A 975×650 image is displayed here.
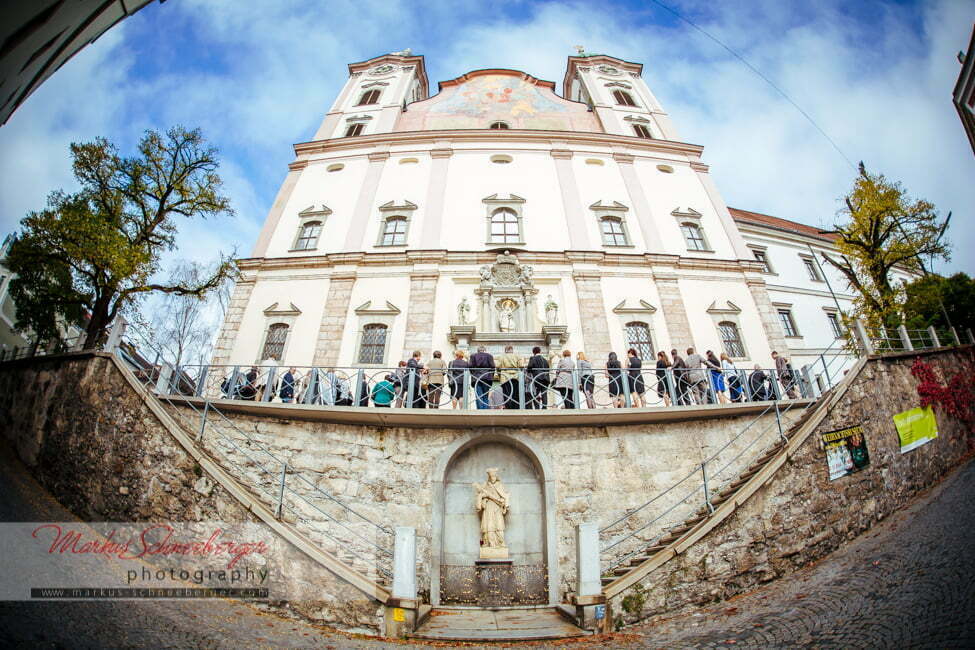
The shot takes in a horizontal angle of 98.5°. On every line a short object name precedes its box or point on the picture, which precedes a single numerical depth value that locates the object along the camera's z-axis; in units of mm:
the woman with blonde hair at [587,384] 9477
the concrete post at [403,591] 6180
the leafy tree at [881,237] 14711
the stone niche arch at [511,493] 8398
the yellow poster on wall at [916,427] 9352
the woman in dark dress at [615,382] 9580
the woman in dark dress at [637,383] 9852
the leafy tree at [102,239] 12375
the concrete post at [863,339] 9883
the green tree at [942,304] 15867
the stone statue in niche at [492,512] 8250
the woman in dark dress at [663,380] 9655
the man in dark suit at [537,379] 9242
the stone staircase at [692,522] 7480
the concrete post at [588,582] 6441
